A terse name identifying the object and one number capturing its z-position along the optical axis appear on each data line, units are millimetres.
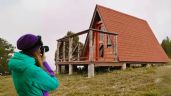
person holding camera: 1326
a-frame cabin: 7172
